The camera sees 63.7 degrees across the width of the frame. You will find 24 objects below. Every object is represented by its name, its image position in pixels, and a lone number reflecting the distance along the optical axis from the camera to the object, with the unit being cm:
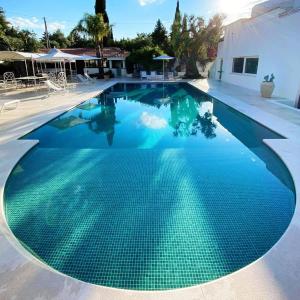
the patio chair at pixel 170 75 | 2395
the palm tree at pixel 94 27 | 1982
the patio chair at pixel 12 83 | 1685
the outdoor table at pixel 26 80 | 1725
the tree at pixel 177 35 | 2134
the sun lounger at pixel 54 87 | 1335
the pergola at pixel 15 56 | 1400
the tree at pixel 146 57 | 2408
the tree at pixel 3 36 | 2233
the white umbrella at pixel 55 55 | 1417
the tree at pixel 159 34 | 3225
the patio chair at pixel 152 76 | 2341
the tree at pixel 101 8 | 3158
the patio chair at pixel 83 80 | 1953
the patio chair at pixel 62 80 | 1572
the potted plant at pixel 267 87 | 1221
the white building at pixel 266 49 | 1175
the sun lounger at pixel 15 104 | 953
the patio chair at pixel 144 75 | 2359
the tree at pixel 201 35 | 2103
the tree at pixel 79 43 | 3668
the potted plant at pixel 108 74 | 2388
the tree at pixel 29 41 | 2616
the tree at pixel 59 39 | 4107
